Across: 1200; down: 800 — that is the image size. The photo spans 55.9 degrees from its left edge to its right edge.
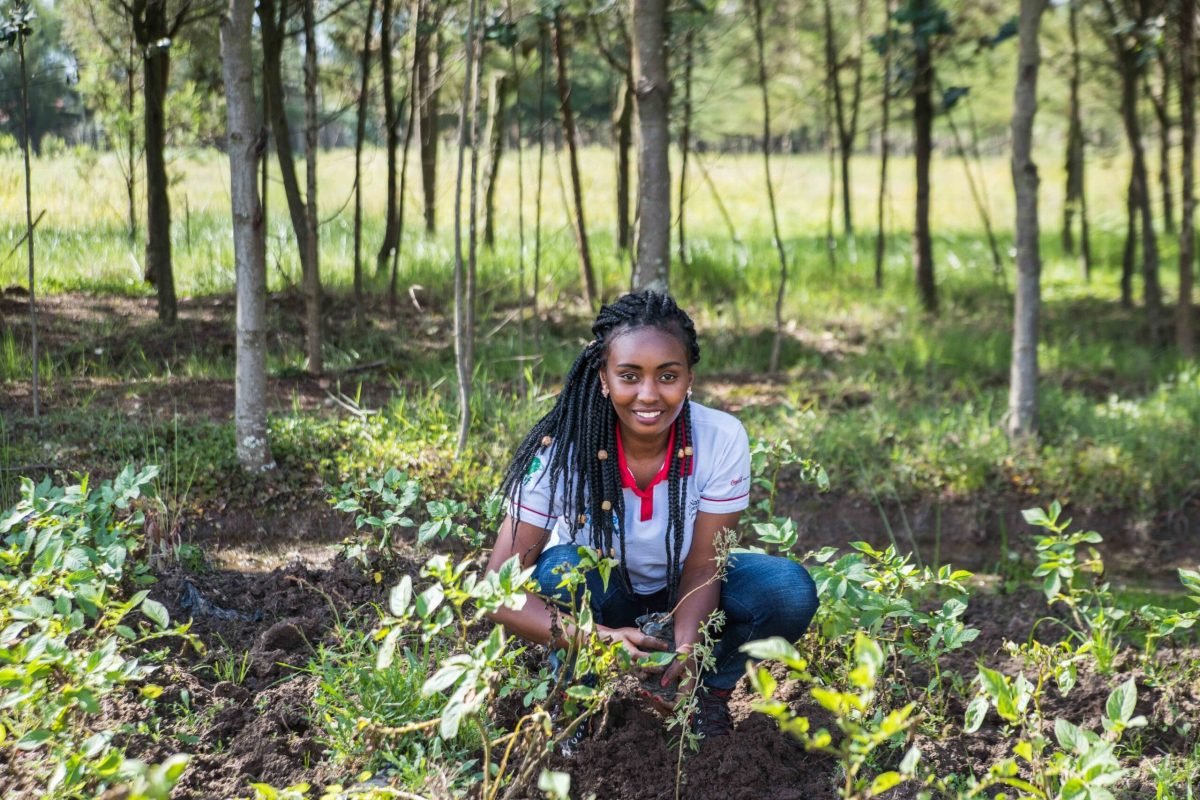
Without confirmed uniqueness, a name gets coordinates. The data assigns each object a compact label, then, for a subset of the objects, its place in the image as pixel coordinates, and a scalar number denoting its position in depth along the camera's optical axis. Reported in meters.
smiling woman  2.72
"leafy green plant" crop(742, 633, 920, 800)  1.64
